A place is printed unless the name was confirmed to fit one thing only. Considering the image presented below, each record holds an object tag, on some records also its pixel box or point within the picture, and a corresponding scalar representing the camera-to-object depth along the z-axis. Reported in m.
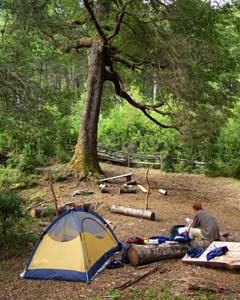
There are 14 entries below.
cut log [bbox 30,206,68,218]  10.45
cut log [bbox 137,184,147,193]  13.93
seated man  7.36
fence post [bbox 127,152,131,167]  21.87
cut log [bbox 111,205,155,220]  10.45
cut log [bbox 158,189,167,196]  14.05
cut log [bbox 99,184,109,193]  13.22
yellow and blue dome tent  6.22
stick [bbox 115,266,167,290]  5.71
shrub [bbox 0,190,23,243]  7.30
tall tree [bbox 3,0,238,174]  11.37
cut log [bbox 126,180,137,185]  14.76
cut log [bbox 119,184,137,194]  13.59
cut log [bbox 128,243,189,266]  6.62
